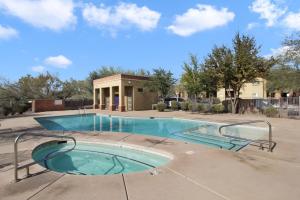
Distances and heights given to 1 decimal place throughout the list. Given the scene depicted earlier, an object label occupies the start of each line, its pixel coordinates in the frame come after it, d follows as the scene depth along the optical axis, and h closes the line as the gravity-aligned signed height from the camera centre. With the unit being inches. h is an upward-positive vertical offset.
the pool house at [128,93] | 1067.8 +45.1
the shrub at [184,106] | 1024.7 -18.1
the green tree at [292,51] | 788.6 +168.3
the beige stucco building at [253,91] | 1384.1 +60.7
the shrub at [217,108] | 916.0 -24.7
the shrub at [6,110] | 906.2 -28.2
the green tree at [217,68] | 830.5 +118.6
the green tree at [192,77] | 906.1 +98.1
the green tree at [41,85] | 1496.3 +114.6
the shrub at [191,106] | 979.3 -17.6
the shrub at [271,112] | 744.9 -33.7
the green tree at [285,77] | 815.7 +84.8
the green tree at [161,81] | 1032.2 +92.1
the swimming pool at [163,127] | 433.1 -65.9
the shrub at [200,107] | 949.7 -21.2
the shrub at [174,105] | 1095.0 -14.4
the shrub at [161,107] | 1012.1 -21.4
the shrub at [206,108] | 952.3 -25.3
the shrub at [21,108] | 1008.7 -22.6
